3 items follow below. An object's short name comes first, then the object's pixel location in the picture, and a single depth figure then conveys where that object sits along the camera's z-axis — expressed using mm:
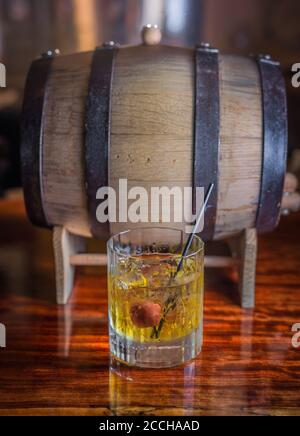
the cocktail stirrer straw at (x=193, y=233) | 897
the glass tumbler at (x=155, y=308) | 878
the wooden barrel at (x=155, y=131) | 1018
